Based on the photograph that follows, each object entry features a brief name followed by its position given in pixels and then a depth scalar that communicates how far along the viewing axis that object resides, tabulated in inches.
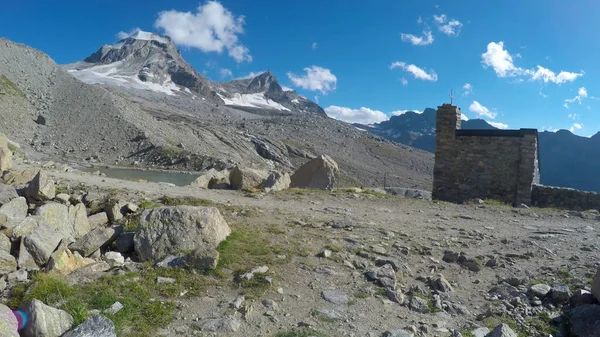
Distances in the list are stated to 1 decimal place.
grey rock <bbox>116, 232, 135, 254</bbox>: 322.0
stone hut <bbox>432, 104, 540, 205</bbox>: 735.1
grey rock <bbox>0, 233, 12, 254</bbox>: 273.1
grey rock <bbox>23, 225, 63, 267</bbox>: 273.1
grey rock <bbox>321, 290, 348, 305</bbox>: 247.6
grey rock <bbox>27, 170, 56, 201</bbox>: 451.5
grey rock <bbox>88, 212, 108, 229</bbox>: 405.3
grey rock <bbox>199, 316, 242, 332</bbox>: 208.7
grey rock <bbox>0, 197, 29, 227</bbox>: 333.7
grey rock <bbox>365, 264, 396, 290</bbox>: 272.2
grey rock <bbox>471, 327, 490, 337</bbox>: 224.3
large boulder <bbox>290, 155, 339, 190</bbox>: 777.6
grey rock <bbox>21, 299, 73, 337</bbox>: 179.0
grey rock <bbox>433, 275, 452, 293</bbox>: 277.6
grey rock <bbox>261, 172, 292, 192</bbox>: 637.3
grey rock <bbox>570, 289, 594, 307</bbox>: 256.4
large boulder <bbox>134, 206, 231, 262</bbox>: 293.1
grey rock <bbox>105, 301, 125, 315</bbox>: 210.5
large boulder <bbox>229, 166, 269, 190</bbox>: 694.5
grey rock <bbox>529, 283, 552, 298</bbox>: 274.8
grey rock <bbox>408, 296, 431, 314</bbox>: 248.2
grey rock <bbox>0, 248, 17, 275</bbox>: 254.2
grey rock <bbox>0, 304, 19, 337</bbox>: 169.9
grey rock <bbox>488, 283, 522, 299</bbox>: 274.5
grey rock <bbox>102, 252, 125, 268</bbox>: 281.0
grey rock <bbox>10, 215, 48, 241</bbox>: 296.9
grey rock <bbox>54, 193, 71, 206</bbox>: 443.2
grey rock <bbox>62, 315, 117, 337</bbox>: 181.8
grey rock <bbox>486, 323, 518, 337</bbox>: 211.9
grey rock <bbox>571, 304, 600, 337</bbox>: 228.5
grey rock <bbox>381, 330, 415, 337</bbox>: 213.3
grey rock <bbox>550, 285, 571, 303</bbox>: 267.6
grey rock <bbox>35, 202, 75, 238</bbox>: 347.9
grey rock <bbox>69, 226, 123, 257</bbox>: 308.0
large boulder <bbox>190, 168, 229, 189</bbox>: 705.8
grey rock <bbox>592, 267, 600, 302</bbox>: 248.5
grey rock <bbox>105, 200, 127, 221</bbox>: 418.6
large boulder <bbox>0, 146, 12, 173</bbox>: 618.3
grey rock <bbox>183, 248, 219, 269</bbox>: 274.4
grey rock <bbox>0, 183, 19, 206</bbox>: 398.9
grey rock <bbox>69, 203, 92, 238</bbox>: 374.9
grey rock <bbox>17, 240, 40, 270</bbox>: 263.8
